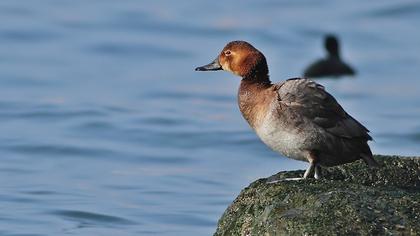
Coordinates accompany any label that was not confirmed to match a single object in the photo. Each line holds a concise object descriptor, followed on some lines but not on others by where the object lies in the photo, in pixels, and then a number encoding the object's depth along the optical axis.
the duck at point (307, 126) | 14.92
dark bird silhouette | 38.44
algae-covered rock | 12.95
